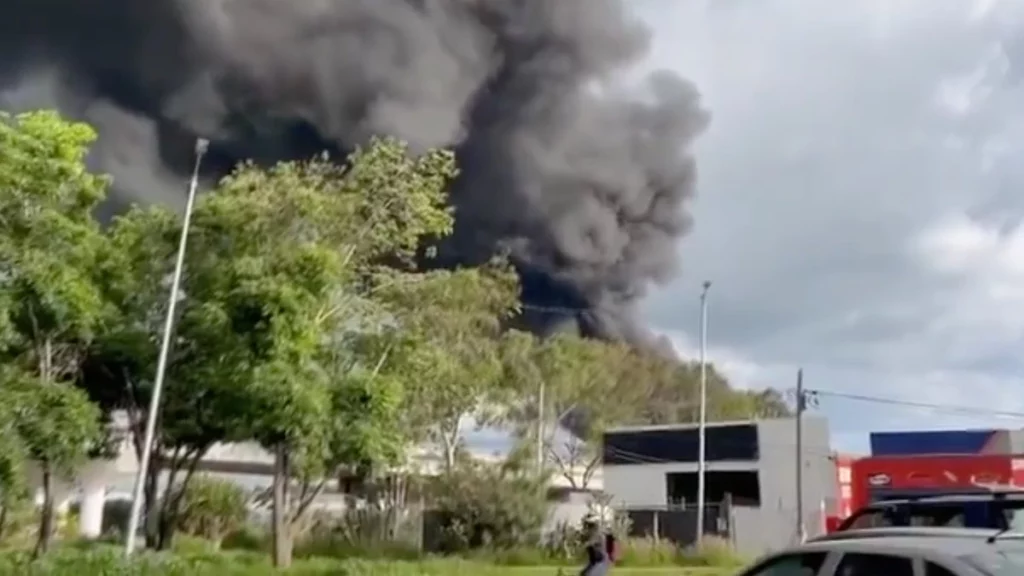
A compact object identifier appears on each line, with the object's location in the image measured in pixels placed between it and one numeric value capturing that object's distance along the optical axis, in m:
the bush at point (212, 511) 32.94
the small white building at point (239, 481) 33.62
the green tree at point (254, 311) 20.16
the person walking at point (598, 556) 15.72
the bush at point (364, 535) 31.88
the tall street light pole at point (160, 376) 19.22
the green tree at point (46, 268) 17.33
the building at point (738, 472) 41.75
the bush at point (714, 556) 30.88
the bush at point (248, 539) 32.47
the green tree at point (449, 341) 26.67
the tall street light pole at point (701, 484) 36.76
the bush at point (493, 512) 33.41
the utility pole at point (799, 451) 33.33
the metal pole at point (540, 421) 45.90
